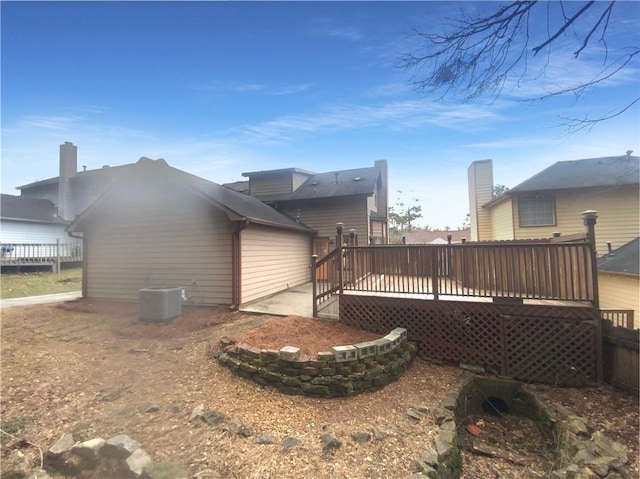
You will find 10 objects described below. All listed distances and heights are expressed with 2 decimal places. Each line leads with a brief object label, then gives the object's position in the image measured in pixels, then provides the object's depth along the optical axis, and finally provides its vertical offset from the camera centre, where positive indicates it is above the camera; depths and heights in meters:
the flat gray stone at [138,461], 2.46 -1.97
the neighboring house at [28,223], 16.45 +2.01
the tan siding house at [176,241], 8.05 +0.33
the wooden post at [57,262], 15.08 -0.52
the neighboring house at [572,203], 11.52 +1.76
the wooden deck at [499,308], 4.76 -1.24
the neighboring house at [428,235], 38.50 +1.45
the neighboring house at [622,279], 7.39 -1.12
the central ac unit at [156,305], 6.76 -1.35
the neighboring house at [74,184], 20.50 +5.36
